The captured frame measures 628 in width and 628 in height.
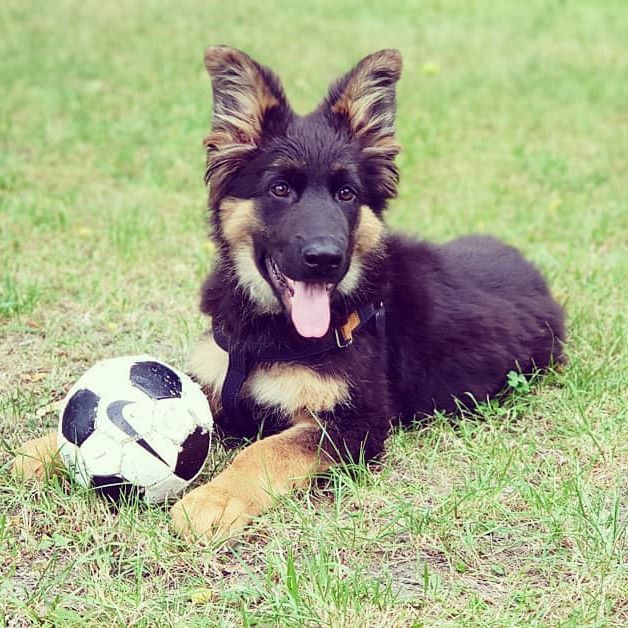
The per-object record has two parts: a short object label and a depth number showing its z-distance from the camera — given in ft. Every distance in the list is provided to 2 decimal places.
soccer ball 10.23
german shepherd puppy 11.18
